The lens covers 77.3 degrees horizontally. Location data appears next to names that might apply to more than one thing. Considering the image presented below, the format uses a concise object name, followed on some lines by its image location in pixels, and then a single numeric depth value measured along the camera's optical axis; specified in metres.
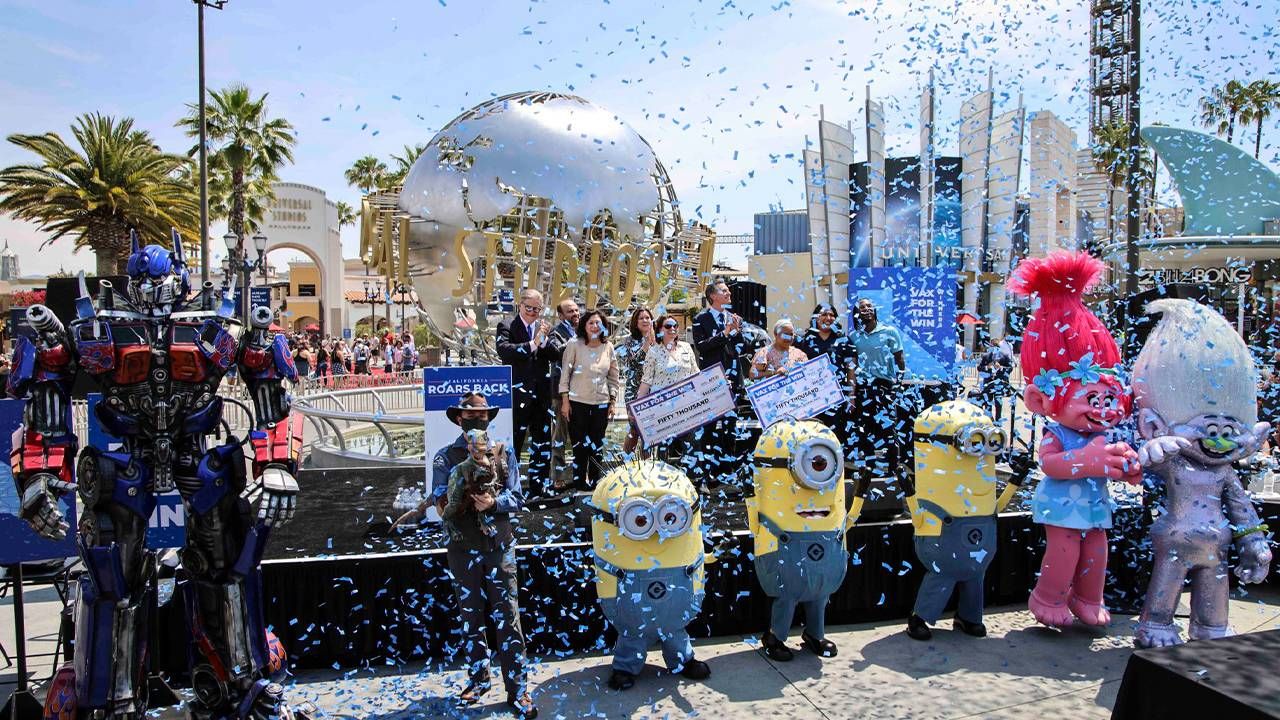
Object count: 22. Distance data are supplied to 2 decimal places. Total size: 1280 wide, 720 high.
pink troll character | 4.46
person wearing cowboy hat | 3.88
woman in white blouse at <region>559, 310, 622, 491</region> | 6.13
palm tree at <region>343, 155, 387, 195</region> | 30.05
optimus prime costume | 3.32
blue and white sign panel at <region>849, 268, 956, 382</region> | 8.84
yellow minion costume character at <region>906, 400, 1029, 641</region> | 4.68
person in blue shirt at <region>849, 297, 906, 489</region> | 6.45
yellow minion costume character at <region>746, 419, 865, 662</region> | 4.29
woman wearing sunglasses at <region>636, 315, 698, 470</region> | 6.13
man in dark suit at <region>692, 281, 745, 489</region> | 6.58
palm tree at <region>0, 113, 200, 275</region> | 18.98
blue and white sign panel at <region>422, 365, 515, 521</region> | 5.38
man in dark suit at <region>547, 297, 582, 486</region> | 6.33
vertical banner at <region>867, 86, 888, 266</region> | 21.85
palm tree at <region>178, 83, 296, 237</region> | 23.25
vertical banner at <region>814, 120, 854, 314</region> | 22.83
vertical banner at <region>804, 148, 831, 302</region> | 23.36
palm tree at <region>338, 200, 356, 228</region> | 38.59
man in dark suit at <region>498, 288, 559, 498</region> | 6.36
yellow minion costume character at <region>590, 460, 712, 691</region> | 3.96
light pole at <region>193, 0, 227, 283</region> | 13.13
